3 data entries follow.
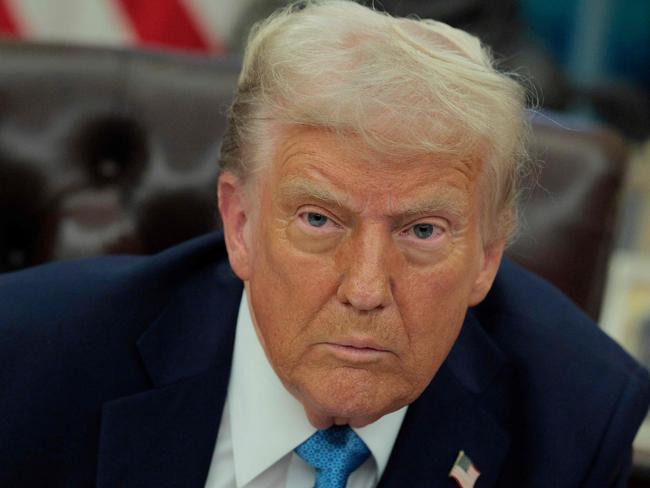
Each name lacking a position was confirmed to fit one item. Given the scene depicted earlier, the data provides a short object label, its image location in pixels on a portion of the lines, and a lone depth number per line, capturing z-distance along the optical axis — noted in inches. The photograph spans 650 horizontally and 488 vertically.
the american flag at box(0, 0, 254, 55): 257.5
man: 102.2
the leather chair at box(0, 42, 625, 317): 144.2
